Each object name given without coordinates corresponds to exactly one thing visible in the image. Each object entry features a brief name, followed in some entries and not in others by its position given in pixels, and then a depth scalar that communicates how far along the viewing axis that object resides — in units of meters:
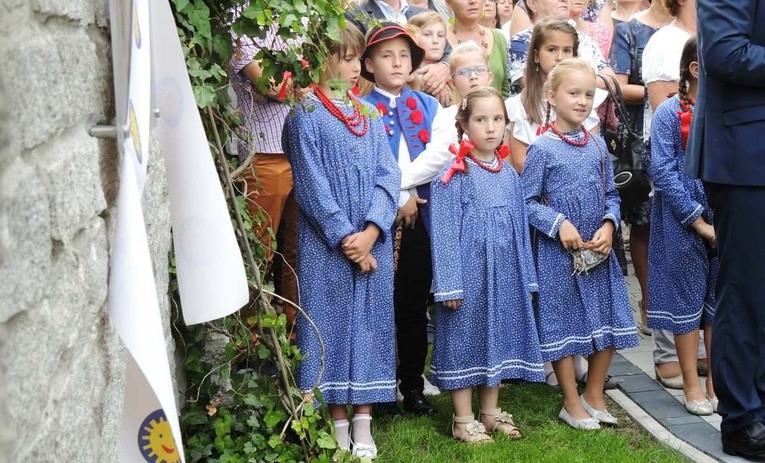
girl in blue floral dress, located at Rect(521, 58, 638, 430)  4.82
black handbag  5.69
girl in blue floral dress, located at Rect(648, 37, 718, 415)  5.01
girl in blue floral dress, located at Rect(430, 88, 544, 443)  4.61
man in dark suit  4.14
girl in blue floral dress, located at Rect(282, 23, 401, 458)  4.29
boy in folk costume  4.88
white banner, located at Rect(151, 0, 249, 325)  2.62
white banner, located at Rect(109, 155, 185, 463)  2.02
